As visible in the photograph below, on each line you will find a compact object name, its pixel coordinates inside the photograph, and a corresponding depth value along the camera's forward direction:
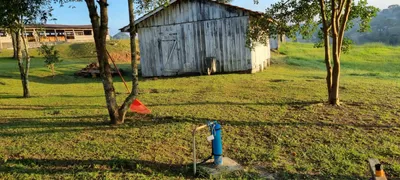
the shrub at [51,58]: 17.40
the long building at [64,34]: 41.57
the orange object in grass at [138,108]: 8.61
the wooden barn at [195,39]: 17.03
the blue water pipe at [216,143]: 4.84
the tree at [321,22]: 8.82
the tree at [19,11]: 6.64
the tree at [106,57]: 6.84
